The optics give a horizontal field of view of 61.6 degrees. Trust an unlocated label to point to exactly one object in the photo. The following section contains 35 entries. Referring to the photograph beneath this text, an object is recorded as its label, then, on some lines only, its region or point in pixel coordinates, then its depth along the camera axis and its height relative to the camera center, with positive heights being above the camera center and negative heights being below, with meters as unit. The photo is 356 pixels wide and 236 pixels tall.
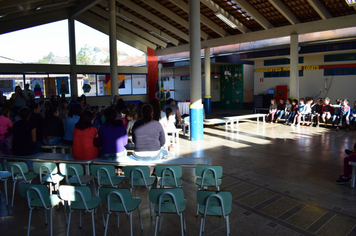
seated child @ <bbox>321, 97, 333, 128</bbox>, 11.06 -0.49
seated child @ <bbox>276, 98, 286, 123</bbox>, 12.48 -0.46
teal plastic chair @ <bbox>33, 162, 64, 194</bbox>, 4.13 -0.92
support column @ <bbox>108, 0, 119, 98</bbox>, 13.49 +2.54
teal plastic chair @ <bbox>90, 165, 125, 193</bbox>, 3.98 -0.98
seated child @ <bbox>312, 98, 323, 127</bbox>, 11.24 -0.45
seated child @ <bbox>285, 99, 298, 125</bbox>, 11.84 -0.53
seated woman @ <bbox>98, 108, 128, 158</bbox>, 4.90 -0.55
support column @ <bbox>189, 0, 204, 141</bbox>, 8.48 +0.77
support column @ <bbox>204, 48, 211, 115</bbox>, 15.58 +1.01
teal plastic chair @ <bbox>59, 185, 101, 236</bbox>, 3.20 -0.99
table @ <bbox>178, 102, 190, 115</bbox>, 12.66 -0.25
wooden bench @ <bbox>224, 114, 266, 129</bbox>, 10.80 -0.66
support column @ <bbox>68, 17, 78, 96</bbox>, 16.23 +2.46
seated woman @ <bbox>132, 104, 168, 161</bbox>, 4.76 -0.56
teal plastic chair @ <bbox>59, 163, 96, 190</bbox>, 4.02 -0.92
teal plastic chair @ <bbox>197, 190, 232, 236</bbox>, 2.97 -1.02
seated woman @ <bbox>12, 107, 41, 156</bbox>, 5.00 -0.53
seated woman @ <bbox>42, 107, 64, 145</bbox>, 5.96 -0.47
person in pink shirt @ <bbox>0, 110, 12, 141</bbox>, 6.08 -0.41
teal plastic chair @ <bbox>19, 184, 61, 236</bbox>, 3.25 -0.99
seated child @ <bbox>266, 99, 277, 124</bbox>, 12.65 -0.42
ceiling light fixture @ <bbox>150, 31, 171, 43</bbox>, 17.02 +3.80
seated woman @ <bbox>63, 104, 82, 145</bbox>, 5.99 -0.39
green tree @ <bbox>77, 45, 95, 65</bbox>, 16.81 +2.66
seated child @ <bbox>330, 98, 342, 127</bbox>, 10.66 -0.58
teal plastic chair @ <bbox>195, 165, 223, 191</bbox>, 3.88 -0.98
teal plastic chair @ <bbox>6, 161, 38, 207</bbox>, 4.15 -0.96
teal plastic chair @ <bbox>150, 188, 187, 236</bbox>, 3.05 -1.01
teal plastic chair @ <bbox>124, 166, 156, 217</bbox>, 3.90 -0.97
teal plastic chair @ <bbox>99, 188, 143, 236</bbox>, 3.10 -1.03
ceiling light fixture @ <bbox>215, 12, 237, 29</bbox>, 12.35 +3.40
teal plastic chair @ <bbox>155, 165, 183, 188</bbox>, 3.91 -0.97
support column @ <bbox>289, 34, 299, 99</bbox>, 11.77 +1.27
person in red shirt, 4.82 -0.56
